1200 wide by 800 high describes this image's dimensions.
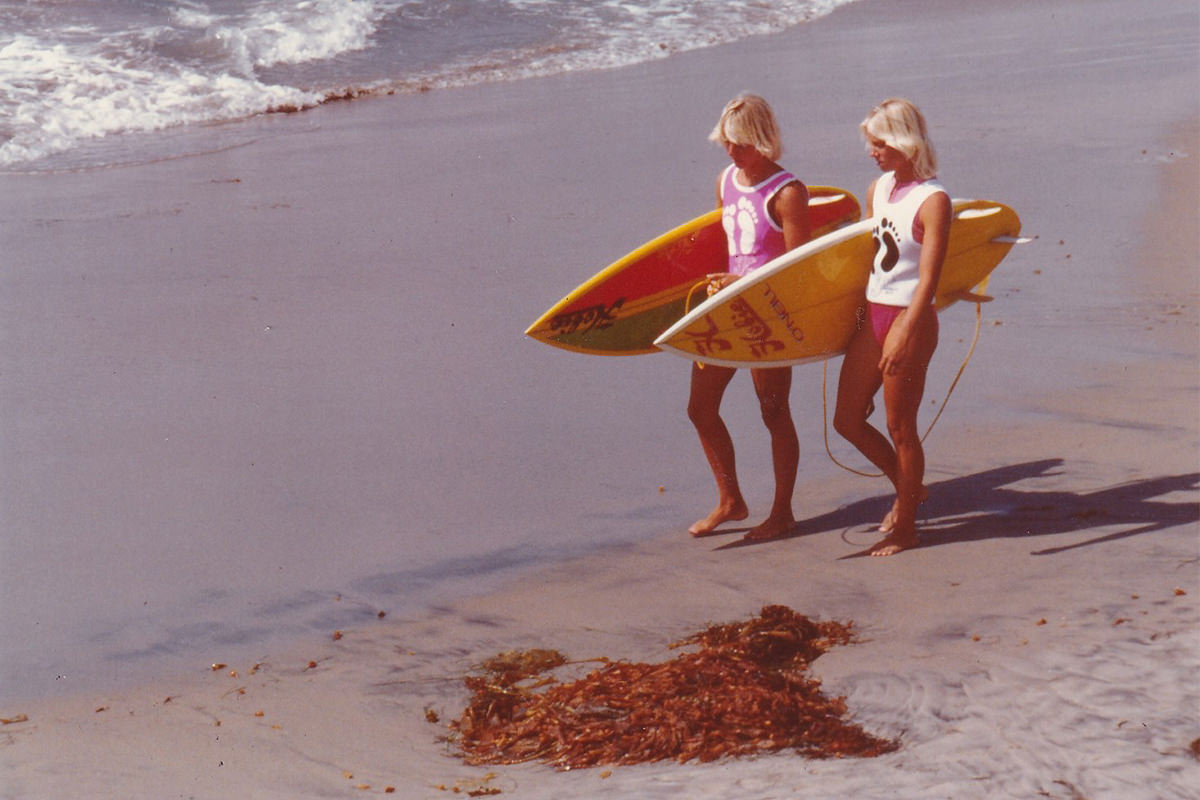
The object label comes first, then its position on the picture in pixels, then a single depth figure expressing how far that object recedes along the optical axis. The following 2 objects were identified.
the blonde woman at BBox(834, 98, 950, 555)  8.88
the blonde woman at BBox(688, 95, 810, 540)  9.23
